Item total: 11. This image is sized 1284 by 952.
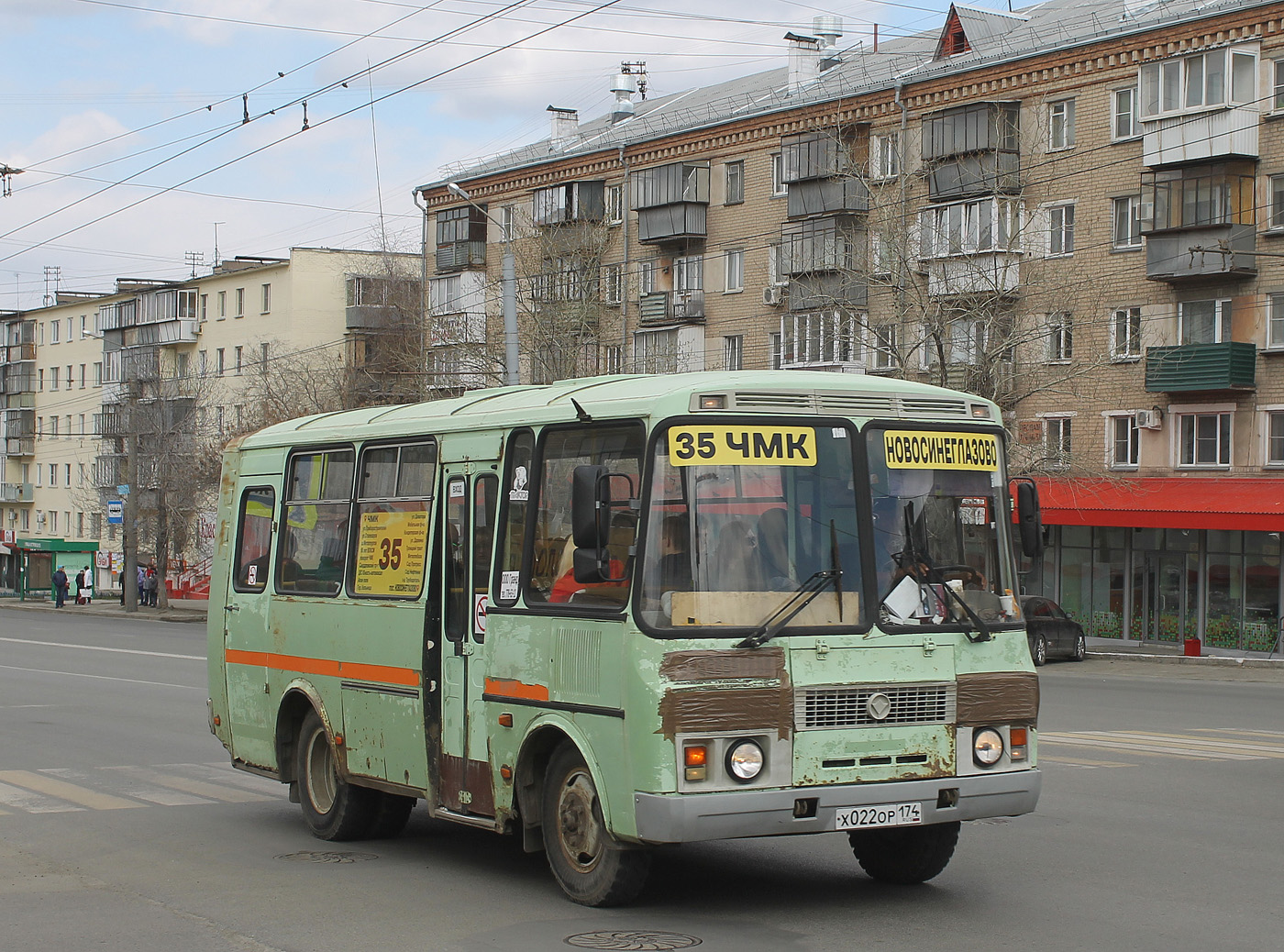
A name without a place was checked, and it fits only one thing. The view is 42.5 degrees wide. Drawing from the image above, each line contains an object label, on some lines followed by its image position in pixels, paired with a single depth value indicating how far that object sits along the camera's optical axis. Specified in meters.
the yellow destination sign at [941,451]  8.08
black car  33.38
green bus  7.44
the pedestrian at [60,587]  61.31
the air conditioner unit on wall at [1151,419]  38.34
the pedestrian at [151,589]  61.81
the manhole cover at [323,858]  9.70
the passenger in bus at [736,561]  7.54
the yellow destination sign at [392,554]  9.48
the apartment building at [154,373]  63.38
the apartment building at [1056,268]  36.47
